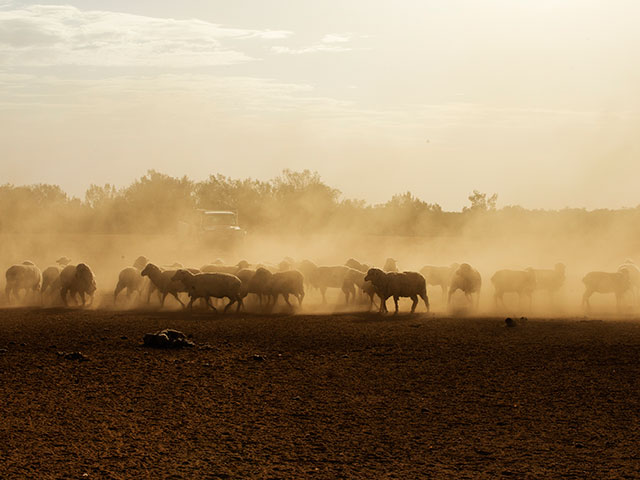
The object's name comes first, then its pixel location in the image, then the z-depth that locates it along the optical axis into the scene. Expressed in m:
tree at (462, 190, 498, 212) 86.06
